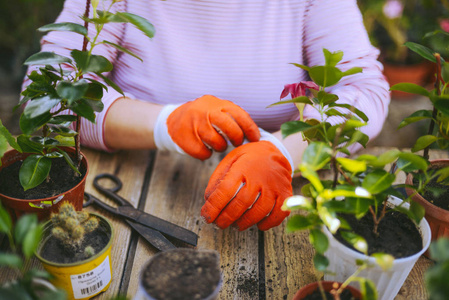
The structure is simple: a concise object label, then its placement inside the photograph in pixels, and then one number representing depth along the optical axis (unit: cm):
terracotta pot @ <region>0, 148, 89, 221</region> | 72
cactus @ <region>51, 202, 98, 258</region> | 62
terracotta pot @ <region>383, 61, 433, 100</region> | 244
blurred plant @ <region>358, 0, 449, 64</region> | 226
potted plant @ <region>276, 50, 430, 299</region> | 54
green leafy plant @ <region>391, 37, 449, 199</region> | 64
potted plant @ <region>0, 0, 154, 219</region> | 61
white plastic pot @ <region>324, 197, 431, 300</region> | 60
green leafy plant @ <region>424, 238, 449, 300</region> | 40
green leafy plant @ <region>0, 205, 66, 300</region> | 46
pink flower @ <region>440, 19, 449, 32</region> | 182
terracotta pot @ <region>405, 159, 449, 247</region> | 72
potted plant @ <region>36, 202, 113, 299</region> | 63
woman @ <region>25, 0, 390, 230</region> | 100
